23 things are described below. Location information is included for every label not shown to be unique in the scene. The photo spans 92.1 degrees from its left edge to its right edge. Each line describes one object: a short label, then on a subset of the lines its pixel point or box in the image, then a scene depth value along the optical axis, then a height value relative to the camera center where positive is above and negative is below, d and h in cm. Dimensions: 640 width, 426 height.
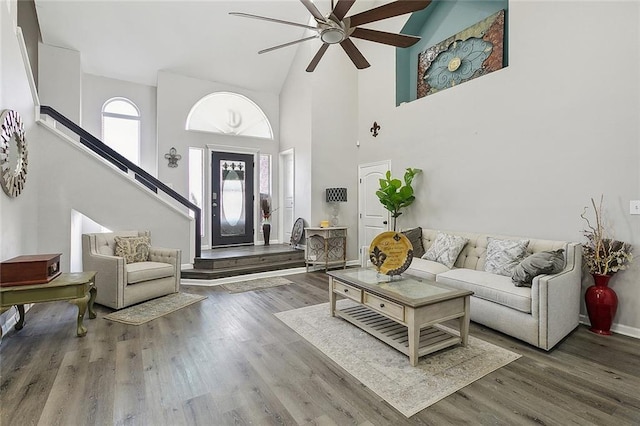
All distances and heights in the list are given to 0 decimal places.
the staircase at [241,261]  510 -87
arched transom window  660 +217
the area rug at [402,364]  206 -120
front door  668 +32
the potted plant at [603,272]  296 -60
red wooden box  270 -51
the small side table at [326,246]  579 -64
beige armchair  360 -72
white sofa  266 -81
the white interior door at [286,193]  696 +45
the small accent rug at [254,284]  456 -111
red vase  296 -90
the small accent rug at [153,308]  337 -113
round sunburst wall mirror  297 +62
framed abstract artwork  428 +239
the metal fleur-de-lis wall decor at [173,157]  621 +114
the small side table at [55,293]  266 -72
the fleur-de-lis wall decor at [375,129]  602 +164
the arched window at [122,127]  614 +176
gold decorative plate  308 -41
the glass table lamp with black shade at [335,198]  607 +29
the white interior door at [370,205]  592 +16
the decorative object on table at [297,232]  637 -41
